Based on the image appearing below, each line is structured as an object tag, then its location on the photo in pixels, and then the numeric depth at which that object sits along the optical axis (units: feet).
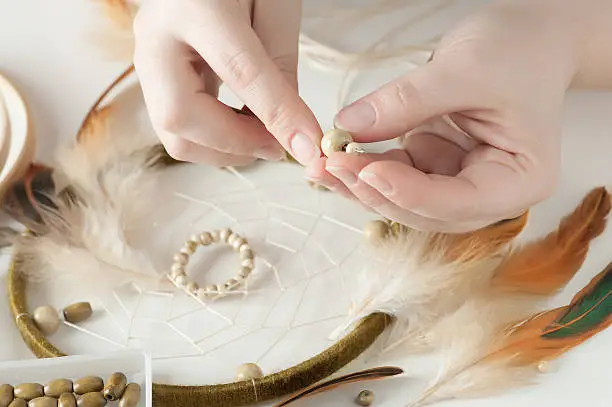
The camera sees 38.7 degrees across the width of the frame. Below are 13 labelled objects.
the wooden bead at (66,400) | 2.68
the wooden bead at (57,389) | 2.72
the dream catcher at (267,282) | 2.86
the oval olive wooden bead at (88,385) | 2.72
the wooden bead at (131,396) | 2.68
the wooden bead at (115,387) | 2.70
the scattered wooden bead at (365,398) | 2.79
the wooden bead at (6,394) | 2.67
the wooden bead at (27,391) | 2.70
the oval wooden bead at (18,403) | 2.66
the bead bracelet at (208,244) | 3.08
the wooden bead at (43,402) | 2.68
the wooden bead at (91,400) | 2.68
